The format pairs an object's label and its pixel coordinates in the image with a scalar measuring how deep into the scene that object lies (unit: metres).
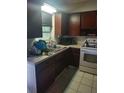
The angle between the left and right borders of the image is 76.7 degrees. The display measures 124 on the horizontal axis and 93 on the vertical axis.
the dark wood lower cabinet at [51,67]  1.43
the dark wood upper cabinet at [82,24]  2.65
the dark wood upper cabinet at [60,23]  2.75
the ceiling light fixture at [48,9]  2.11
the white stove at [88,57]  2.36
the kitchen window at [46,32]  2.41
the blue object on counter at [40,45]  1.73
